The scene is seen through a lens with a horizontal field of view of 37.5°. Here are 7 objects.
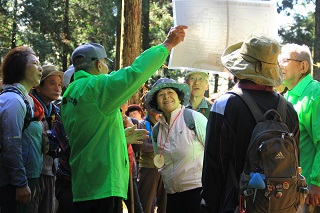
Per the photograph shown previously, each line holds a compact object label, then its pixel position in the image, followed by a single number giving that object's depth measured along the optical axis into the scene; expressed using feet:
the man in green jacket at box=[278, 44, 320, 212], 14.49
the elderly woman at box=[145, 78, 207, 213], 16.74
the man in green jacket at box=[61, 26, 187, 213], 12.39
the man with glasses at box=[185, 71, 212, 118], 24.11
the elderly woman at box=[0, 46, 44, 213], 14.56
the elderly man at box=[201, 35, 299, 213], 9.90
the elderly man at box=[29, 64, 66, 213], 16.89
